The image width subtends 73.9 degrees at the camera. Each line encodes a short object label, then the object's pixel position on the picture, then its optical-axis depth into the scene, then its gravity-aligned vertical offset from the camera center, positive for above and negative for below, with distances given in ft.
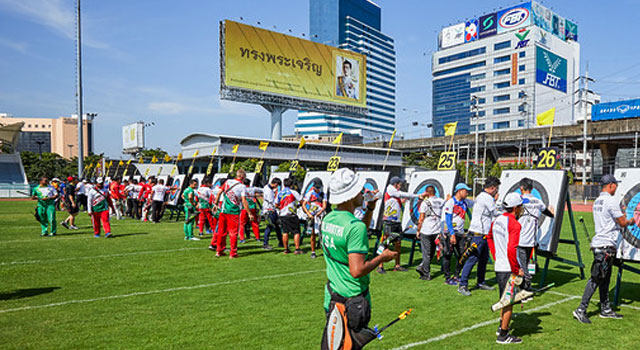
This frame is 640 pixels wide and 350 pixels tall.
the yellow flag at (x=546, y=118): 36.68 +4.49
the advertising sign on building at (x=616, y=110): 172.35 +24.85
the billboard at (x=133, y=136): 282.87 +20.53
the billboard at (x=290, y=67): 150.51 +39.44
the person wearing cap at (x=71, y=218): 49.96 -6.54
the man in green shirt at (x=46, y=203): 43.72 -3.97
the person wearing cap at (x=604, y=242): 19.48 -3.39
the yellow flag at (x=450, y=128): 43.93 +4.22
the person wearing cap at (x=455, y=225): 26.21 -3.49
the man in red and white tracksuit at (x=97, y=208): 42.04 -4.23
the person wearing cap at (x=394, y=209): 30.66 -2.98
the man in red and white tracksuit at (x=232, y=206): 33.78 -3.13
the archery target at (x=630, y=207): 21.81 -2.12
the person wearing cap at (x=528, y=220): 23.26 -2.87
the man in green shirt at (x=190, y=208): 44.47 -4.48
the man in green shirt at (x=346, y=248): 9.65 -1.87
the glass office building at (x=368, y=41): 541.79 +167.80
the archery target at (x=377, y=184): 36.17 -1.50
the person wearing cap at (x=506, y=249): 16.34 -3.14
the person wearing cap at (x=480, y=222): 23.65 -3.02
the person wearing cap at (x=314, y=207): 35.17 -3.31
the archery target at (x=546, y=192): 26.66 -1.53
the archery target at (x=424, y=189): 33.17 -1.64
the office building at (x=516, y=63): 298.76 +80.65
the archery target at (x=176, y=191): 67.92 -3.95
